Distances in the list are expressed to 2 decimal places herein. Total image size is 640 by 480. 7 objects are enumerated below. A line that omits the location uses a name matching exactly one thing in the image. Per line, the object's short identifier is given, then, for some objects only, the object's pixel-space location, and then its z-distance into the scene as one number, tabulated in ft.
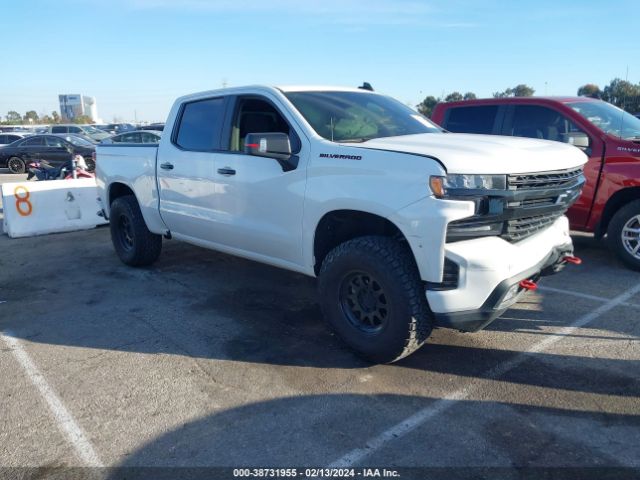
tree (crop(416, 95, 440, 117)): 86.63
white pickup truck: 11.14
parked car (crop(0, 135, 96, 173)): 63.67
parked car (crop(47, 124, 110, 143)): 98.91
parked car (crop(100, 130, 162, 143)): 61.93
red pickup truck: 19.94
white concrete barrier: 29.32
